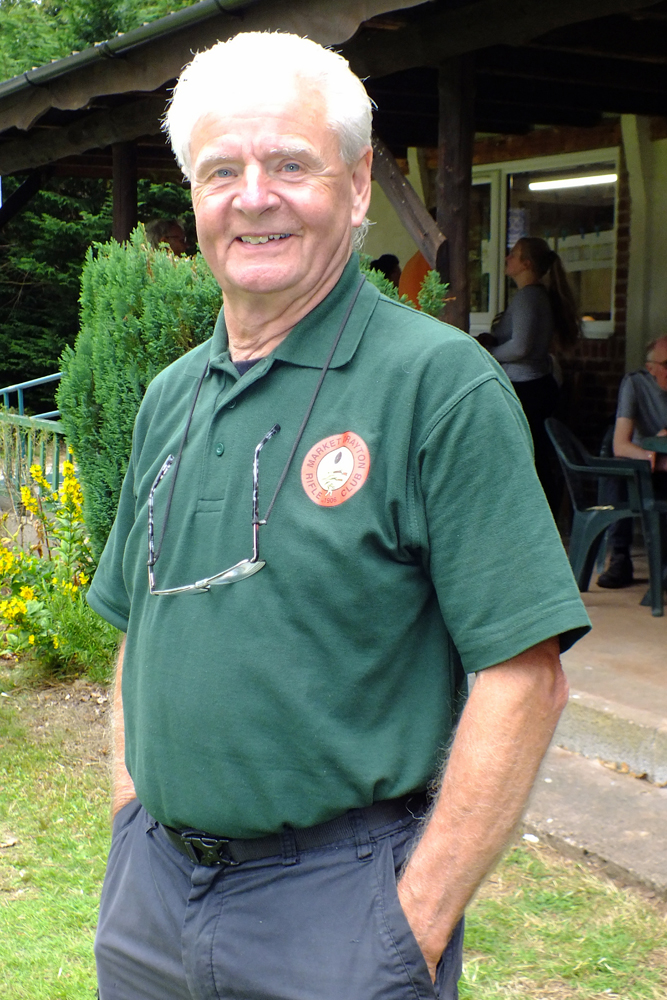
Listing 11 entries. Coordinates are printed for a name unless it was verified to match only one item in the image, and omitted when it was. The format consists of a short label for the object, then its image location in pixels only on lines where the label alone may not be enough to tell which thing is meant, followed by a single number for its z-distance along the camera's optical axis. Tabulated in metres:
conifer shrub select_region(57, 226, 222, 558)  4.61
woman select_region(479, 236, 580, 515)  6.90
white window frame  8.91
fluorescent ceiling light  8.32
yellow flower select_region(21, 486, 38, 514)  5.71
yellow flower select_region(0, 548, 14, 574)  5.44
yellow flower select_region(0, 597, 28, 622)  5.23
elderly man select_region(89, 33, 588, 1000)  1.35
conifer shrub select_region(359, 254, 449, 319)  4.59
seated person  5.88
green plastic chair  5.45
